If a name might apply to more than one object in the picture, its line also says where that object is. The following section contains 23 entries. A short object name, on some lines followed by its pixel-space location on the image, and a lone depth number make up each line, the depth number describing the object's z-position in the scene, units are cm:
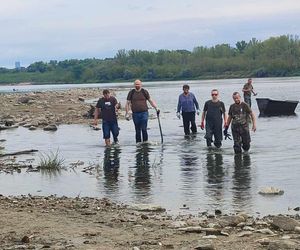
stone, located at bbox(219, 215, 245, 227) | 892
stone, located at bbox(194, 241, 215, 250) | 733
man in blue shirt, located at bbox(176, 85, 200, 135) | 2245
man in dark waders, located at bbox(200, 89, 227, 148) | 1883
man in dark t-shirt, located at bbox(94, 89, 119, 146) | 2000
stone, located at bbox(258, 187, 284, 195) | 1180
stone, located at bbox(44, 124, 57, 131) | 2770
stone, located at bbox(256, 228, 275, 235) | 831
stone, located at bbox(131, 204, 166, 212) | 1055
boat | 3306
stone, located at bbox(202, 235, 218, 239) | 803
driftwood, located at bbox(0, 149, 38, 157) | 1858
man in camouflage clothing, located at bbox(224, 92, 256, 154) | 1752
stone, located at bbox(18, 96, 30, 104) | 4746
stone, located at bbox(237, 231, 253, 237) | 819
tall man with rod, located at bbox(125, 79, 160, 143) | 1984
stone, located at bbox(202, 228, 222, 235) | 826
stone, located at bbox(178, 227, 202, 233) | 850
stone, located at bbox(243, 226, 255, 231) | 854
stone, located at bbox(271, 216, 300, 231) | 855
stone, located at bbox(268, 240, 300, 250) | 725
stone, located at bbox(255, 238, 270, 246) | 754
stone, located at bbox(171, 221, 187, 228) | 900
